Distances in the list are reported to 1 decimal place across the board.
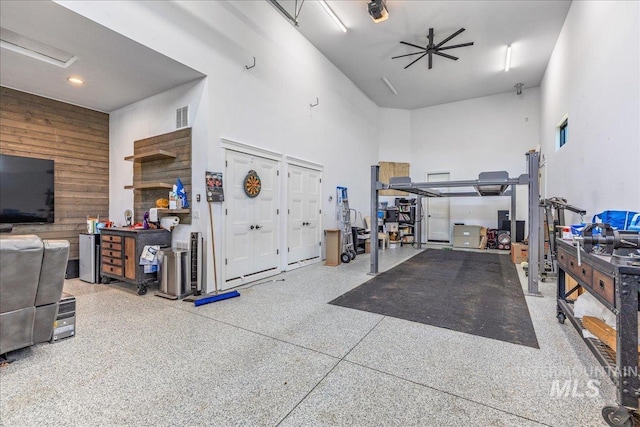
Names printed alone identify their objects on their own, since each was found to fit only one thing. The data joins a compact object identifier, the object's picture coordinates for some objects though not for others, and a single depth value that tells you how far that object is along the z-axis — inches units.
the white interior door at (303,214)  227.8
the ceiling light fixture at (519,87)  330.6
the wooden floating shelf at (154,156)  169.4
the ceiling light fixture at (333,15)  191.9
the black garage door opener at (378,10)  183.2
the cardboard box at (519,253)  254.4
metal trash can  154.6
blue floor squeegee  143.9
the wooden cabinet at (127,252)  163.6
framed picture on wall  160.7
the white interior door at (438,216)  388.8
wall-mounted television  171.0
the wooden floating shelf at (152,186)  173.4
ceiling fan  228.4
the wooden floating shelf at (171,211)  167.9
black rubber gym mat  119.4
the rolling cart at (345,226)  260.1
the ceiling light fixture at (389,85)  321.6
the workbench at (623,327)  61.1
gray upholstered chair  82.2
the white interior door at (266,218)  195.6
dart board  185.3
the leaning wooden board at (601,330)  77.8
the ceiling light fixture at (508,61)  261.8
